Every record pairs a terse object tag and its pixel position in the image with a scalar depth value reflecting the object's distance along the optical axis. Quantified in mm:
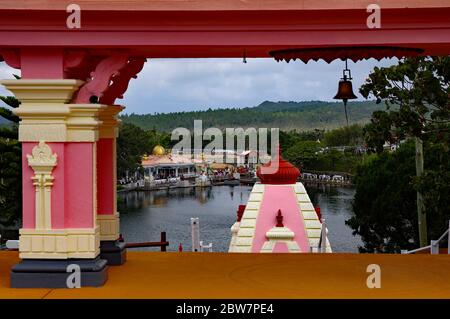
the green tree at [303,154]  73450
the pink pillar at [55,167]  6211
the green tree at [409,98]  15914
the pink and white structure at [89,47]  5984
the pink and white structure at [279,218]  11656
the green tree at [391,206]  26234
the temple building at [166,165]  71750
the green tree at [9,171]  25906
